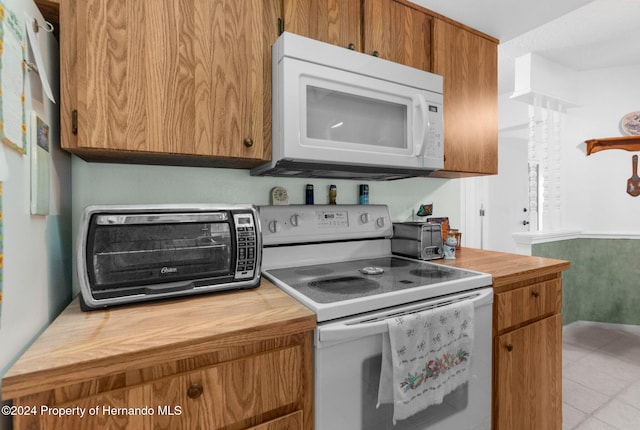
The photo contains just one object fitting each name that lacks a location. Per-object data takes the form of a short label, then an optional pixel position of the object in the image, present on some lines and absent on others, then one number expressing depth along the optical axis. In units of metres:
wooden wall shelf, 2.85
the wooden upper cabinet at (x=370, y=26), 1.28
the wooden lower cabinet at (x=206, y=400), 0.65
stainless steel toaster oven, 0.91
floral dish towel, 0.96
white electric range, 0.90
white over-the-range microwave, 1.15
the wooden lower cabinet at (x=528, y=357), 1.34
